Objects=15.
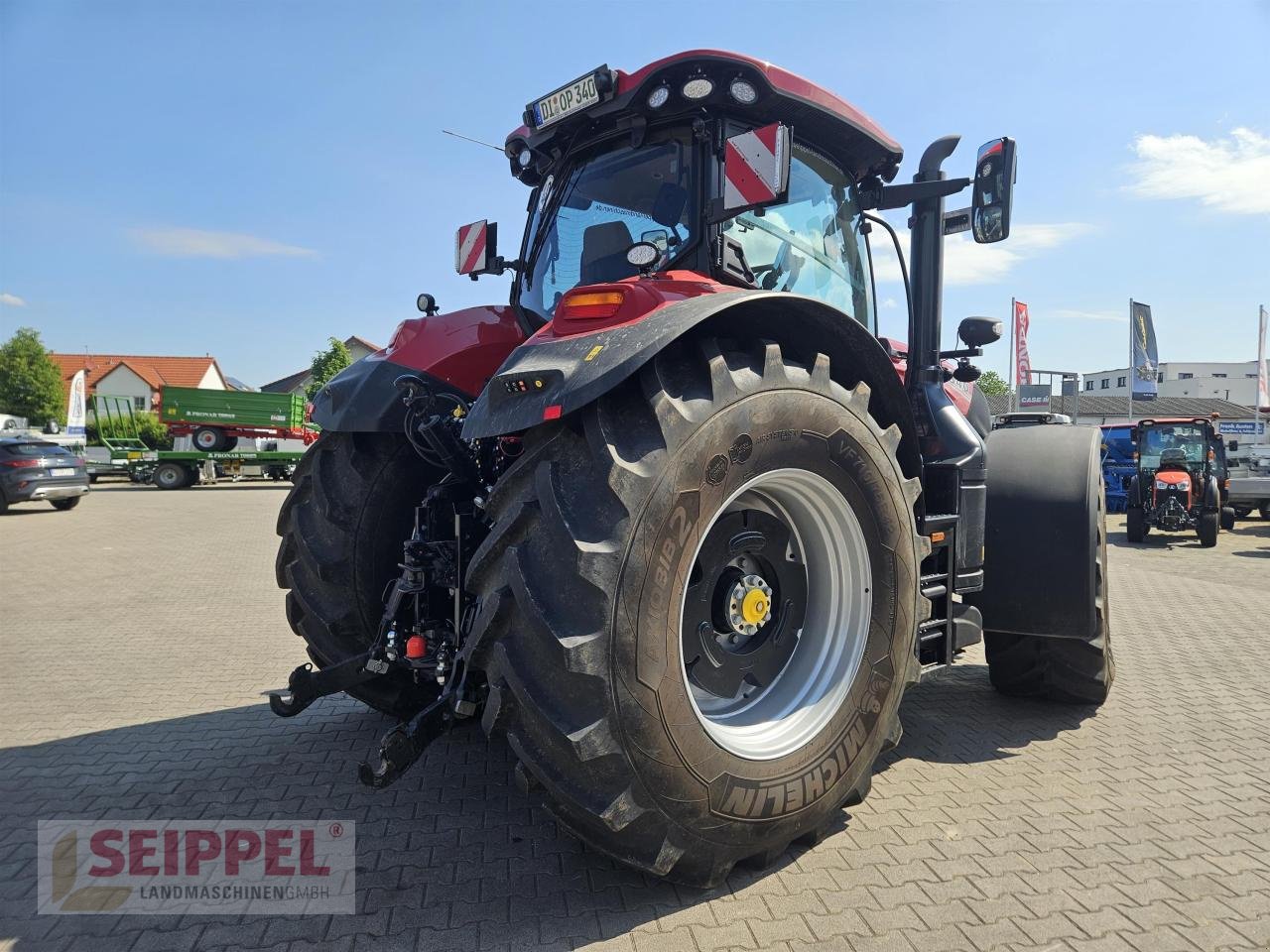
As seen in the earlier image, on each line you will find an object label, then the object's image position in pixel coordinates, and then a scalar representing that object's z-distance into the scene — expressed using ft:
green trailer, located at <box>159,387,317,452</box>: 79.30
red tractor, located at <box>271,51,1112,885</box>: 6.57
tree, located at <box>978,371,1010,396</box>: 241.47
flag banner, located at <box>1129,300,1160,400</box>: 80.69
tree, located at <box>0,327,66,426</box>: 154.40
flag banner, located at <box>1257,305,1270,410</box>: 88.63
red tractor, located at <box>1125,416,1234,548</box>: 43.52
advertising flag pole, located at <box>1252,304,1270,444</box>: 83.60
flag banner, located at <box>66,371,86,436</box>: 90.29
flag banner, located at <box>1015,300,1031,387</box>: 71.79
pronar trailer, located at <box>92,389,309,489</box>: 77.15
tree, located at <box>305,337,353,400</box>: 139.74
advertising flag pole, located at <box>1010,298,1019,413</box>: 73.92
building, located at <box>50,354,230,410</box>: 187.52
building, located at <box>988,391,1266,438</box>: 133.84
